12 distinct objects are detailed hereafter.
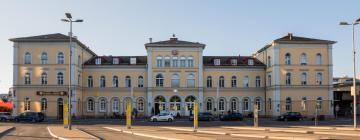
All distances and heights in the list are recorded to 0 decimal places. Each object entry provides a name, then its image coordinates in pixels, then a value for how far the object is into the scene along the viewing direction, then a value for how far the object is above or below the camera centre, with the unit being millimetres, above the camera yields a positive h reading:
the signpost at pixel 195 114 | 40012 -2390
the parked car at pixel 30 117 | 64250 -4078
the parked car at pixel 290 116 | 68688 -4379
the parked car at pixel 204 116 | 68562 -4280
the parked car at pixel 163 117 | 66256 -4278
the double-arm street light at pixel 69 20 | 39906 +4947
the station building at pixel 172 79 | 76438 +693
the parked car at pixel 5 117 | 67438 -4286
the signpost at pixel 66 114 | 45084 -2649
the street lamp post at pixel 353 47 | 41262 +2866
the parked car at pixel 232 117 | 69688 -4530
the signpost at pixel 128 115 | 43928 -2688
